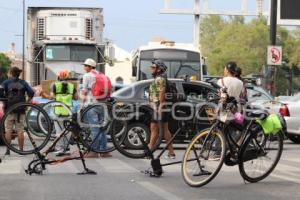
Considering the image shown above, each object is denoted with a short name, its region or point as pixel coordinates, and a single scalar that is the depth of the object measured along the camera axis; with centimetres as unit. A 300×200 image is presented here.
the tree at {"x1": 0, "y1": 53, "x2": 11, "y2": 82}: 10498
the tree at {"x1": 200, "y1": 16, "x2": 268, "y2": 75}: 7566
